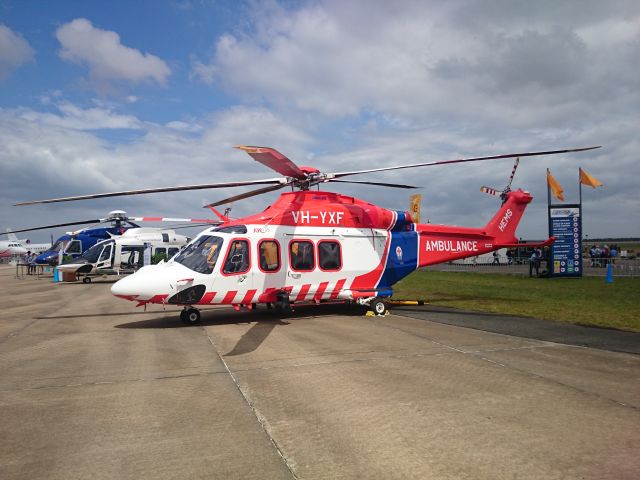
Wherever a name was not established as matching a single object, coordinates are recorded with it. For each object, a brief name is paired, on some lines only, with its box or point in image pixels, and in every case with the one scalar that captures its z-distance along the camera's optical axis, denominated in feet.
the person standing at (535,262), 91.03
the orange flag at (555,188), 93.15
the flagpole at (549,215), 89.15
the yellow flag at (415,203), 98.99
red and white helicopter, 36.52
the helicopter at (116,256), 94.07
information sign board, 87.40
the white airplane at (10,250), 273.54
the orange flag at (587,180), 92.88
